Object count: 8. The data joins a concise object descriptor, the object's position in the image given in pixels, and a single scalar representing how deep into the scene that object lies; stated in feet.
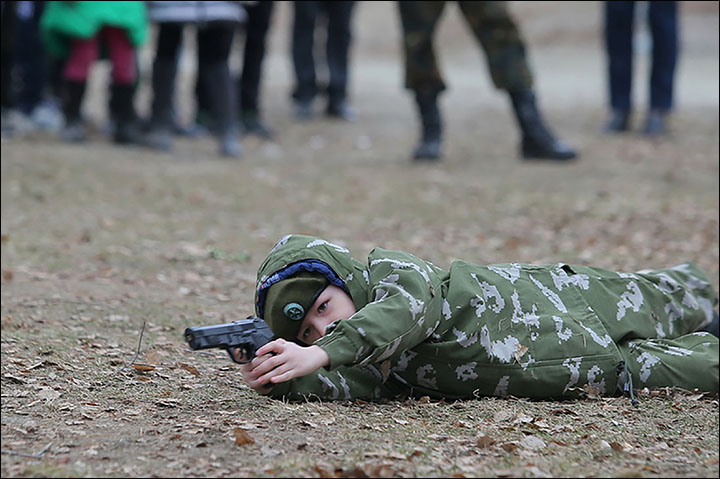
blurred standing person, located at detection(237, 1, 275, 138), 59.41
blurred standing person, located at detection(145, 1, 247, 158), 50.19
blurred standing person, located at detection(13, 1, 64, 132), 54.49
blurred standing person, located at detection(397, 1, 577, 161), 48.78
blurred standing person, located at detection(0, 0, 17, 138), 50.19
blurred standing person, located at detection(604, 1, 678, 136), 57.36
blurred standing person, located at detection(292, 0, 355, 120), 65.16
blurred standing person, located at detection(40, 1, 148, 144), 49.08
